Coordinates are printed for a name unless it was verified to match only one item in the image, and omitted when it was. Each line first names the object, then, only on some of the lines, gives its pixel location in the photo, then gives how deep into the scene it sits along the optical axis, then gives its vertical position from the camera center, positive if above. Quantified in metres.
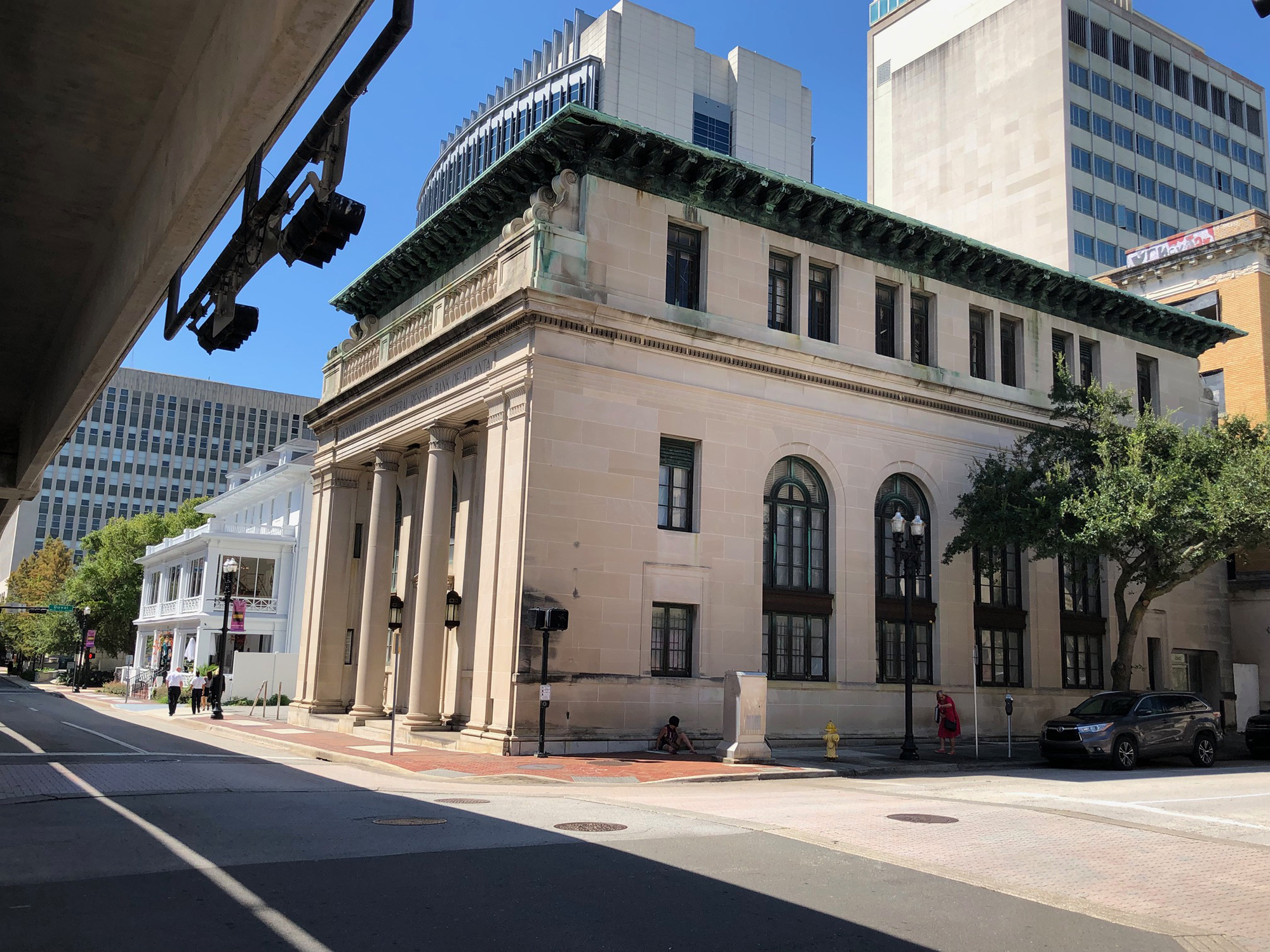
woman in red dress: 25.28 -1.68
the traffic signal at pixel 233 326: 11.78 +3.47
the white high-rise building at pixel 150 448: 133.88 +24.05
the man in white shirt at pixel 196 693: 37.58 -2.45
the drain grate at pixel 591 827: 11.67 -2.14
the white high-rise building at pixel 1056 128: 68.25 +37.80
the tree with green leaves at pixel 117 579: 72.44 +3.12
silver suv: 22.84 -1.59
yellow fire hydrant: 22.62 -2.04
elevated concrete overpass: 7.00 +4.57
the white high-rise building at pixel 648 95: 90.69 +51.26
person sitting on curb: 22.56 -2.11
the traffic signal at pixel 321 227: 9.62 +3.82
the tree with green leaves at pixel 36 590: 82.81 +2.60
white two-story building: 50.38 +2.15
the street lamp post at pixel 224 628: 33.97 -0.02
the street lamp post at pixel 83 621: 60.84 +0.08
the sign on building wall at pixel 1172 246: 46.53 +19.36
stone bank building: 23.19 +4.98
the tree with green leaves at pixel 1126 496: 24.89 +4.07
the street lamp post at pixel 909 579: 23.33 +1.71
